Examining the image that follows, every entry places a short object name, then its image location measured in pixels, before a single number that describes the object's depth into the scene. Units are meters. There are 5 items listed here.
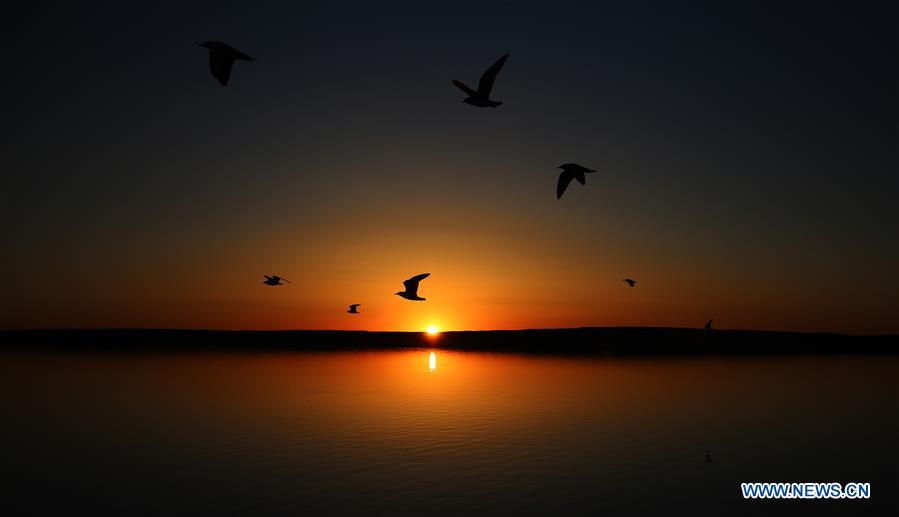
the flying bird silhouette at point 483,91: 20.20
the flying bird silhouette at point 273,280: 34.69
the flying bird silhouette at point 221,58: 18.81
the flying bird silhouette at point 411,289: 27.50
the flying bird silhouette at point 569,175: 24.05
